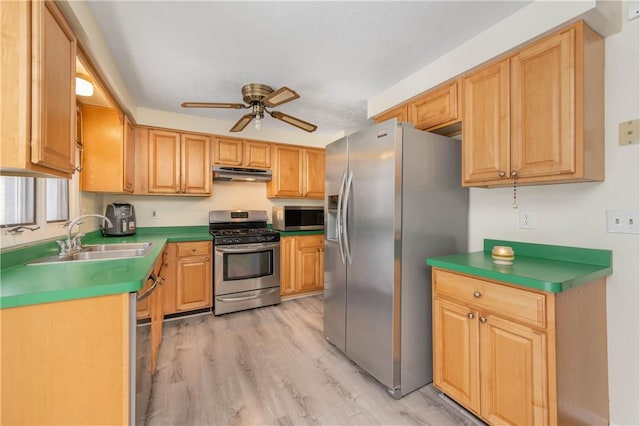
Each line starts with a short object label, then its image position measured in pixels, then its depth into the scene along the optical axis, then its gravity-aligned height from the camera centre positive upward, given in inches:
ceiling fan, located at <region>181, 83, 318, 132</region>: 90.9 +37.0
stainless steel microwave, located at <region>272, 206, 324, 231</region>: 146.8 -2.1
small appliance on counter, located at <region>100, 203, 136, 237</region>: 114.4 -1.9
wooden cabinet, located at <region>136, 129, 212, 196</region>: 125.3 +24.7
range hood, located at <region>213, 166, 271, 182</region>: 137.2 +20.6
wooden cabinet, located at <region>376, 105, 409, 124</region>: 94.7 +36.3
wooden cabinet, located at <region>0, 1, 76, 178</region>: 40.6 +19.4
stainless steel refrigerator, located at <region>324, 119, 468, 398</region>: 71.4 -6.3
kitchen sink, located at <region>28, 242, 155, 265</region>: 69.7 -11.1
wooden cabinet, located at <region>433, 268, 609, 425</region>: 49.1 -27.3
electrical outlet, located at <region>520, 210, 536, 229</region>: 70.8 -1.4
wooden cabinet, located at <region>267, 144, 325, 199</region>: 154.3 +24.0
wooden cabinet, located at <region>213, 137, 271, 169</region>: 139.6 +32.2
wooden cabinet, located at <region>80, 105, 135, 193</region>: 98.9 +23.8
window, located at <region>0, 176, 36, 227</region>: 59.3 +3.3
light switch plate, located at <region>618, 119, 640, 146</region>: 55.2 +16.4
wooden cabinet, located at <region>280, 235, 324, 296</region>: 144.1 -26.4
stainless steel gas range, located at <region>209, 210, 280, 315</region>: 124.8 -24.1
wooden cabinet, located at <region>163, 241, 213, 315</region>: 118.6 -27.7
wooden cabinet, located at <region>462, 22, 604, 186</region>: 54.5 +21.8
